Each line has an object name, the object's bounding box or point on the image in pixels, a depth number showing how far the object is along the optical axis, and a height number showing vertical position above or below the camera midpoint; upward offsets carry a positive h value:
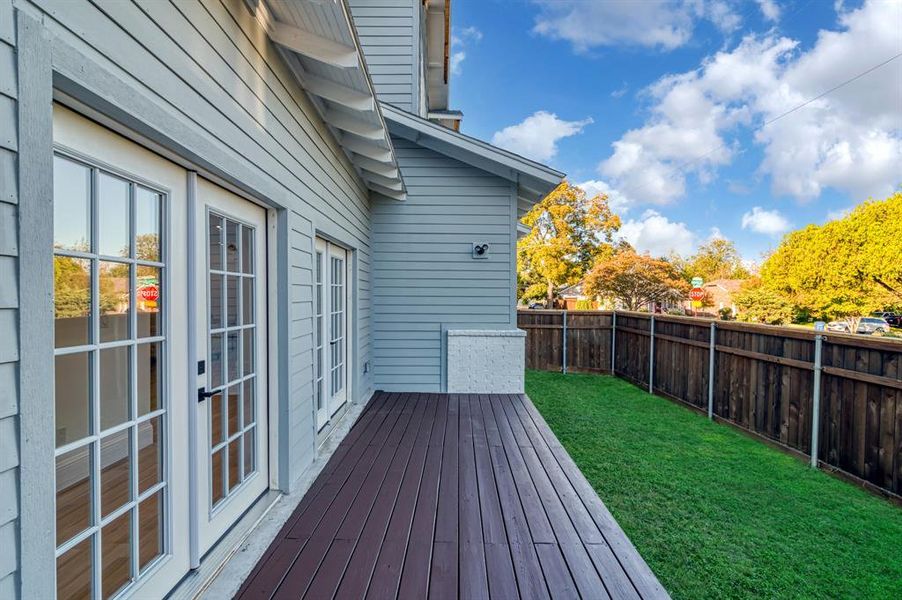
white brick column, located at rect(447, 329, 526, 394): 5.84 -0.97
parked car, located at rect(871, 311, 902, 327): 22.00 -1.32
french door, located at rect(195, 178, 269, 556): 2.00 -0.37
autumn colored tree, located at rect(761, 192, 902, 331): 15.88 +1.17
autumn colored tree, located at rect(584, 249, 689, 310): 18.84 +0.59
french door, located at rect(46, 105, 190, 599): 1.29 -0.27
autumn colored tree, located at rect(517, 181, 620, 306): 19.36 +2.40
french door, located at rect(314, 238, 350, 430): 3.86 -0.40
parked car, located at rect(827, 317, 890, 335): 17.05 -1.32
